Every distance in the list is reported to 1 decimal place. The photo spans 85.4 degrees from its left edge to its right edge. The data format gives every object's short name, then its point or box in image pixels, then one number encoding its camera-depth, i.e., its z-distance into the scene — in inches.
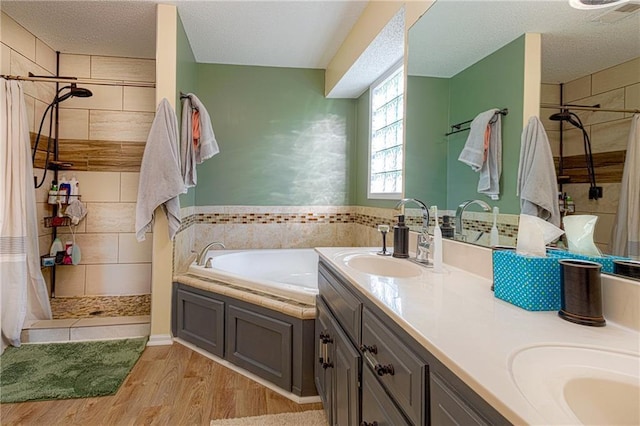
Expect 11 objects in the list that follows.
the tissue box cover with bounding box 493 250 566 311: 34.6
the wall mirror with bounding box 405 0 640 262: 34.7
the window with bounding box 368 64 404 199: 109.0
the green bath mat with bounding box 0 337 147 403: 74.9
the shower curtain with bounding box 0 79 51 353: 90.5
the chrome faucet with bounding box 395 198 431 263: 58.5
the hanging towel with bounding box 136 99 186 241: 94.6
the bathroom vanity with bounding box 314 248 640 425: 21.0
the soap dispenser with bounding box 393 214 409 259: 64.8
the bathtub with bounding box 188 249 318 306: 122.6
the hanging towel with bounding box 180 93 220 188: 107.6
